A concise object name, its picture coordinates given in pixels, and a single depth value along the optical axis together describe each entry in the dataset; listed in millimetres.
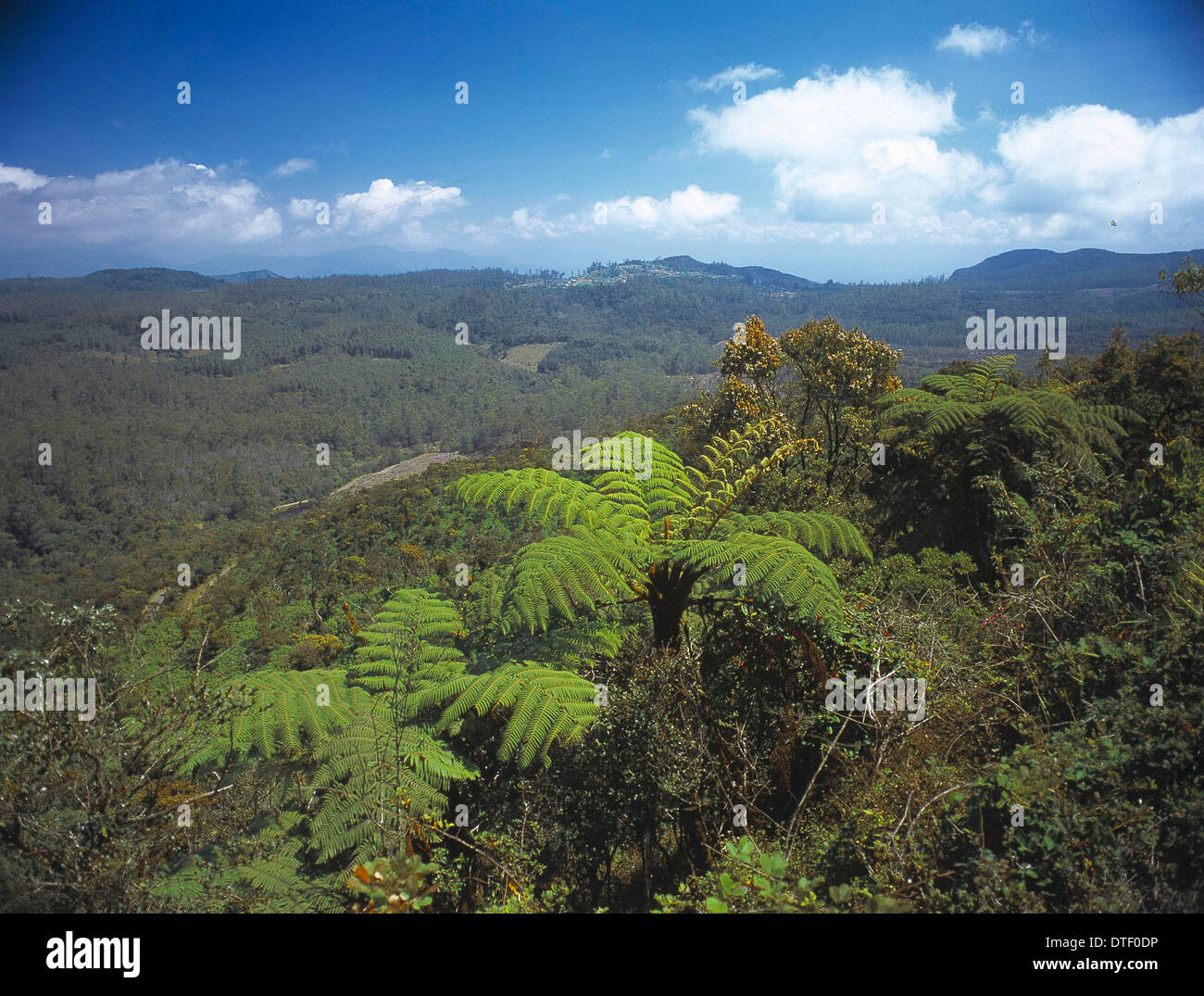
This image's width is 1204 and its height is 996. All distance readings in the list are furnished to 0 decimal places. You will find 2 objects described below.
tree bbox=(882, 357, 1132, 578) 6102
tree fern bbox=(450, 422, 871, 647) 3488
